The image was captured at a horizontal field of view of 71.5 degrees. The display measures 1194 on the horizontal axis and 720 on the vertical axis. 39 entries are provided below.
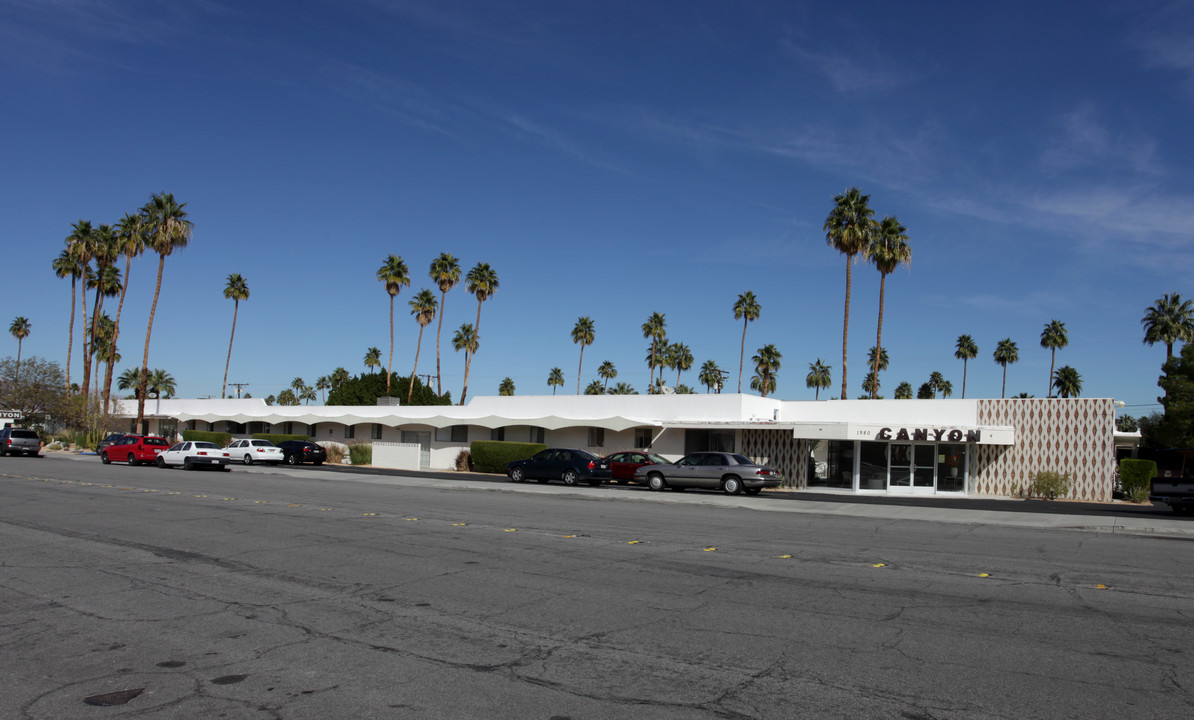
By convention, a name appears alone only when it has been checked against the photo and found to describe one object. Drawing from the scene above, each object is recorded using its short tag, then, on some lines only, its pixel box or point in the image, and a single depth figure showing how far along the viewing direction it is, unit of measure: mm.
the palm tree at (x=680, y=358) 100312
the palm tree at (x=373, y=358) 109188
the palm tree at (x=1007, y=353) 89750
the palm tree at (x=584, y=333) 89250
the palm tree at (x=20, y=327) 97125
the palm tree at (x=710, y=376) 101525
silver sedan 28172
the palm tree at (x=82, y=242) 60031
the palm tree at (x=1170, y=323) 63656
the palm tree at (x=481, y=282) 66438
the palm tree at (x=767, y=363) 84250
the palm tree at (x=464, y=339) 90462
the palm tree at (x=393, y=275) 67125
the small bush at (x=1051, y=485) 31281
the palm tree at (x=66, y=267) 64031
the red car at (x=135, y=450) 39438
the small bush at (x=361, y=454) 47469
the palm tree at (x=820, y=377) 103500
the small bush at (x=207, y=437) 55406
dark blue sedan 31734
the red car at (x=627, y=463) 32562
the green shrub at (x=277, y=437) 52219
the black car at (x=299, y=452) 45188
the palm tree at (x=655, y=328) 83625
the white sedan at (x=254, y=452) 43781
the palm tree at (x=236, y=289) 78250
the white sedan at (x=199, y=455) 36844
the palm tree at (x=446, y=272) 66375
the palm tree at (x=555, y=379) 125062
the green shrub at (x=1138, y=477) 31609
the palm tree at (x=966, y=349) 91062
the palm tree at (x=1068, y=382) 79562
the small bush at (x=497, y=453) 40222
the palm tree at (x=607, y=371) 117875
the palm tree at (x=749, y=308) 76000
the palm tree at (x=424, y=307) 73812
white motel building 31906
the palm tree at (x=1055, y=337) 80875
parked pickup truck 24266
